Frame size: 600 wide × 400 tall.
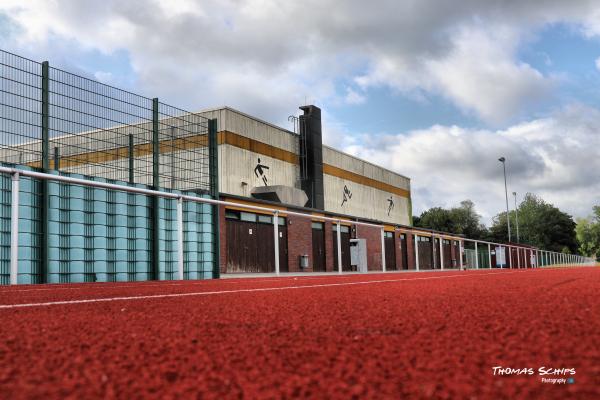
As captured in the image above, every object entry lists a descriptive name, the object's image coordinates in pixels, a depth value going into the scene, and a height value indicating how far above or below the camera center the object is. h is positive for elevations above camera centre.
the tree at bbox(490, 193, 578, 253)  93.12 +4.43
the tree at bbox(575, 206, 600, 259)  89.94 +2.76
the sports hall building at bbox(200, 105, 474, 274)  19.62 +3.07
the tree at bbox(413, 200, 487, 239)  78.12 +4.80
